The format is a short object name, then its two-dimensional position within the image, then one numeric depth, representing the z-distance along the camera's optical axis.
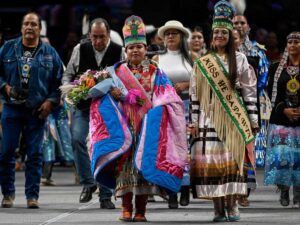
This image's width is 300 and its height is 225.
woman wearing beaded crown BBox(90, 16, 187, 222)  14.12
